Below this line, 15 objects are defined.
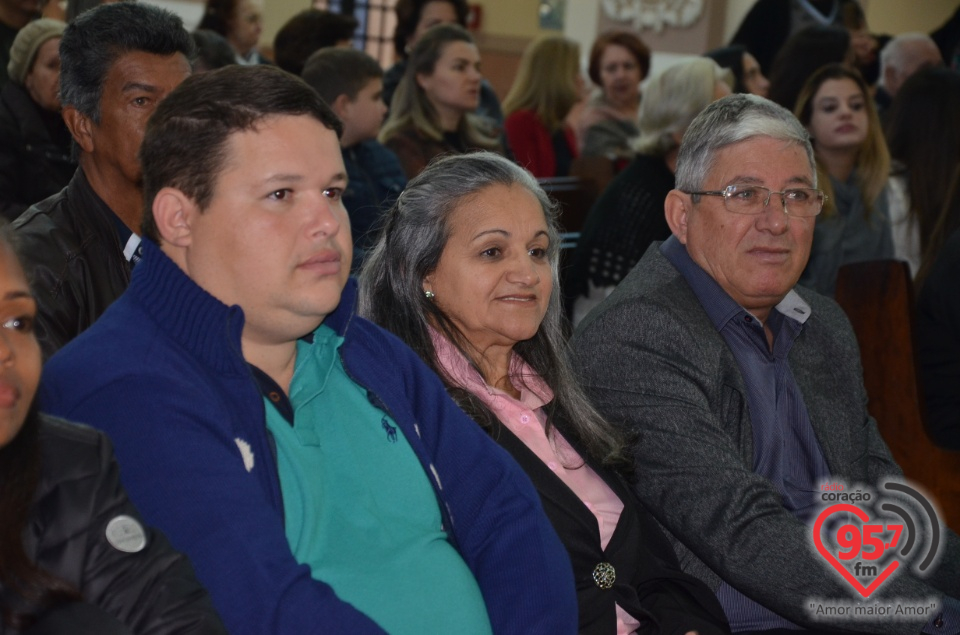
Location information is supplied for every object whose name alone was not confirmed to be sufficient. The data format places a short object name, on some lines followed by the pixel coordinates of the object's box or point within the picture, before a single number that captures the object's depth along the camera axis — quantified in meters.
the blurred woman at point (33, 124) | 4.09
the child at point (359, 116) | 4.59
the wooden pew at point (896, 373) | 3.07
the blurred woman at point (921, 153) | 4.42
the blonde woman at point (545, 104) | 6.27
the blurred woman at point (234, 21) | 5.95
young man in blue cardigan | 1.55
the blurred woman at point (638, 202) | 4.44
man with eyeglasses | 2.28
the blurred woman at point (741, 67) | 5.99
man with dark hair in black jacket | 2.44
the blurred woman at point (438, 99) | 5.18
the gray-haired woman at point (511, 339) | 2.23
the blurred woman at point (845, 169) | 4.50
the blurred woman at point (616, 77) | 6.75
